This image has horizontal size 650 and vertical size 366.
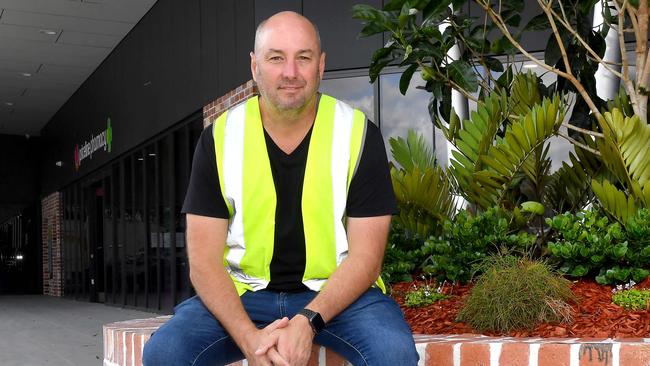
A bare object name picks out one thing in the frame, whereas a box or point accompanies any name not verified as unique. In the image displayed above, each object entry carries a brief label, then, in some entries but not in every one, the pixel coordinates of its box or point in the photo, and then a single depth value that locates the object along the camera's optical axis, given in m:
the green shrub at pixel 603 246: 3.08
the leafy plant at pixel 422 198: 3.71
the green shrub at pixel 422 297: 3.41
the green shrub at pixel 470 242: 3.38
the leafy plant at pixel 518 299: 2.80
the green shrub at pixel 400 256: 3.77
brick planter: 2.28
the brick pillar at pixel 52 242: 18.34
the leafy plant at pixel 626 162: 3.15
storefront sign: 12.99
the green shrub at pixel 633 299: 2.88
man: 2.08
